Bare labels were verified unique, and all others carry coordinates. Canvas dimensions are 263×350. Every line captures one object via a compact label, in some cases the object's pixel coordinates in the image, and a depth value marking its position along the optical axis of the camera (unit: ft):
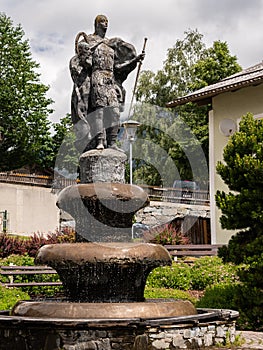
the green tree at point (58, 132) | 121.80
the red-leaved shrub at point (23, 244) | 61.46
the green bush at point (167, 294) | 42.49
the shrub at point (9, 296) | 37.78
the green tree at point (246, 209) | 36.11
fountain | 21.35
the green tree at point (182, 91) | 91.56
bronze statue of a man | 29.09
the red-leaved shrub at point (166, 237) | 63.52
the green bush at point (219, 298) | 37.29
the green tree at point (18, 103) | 103.91
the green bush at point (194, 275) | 47.73
